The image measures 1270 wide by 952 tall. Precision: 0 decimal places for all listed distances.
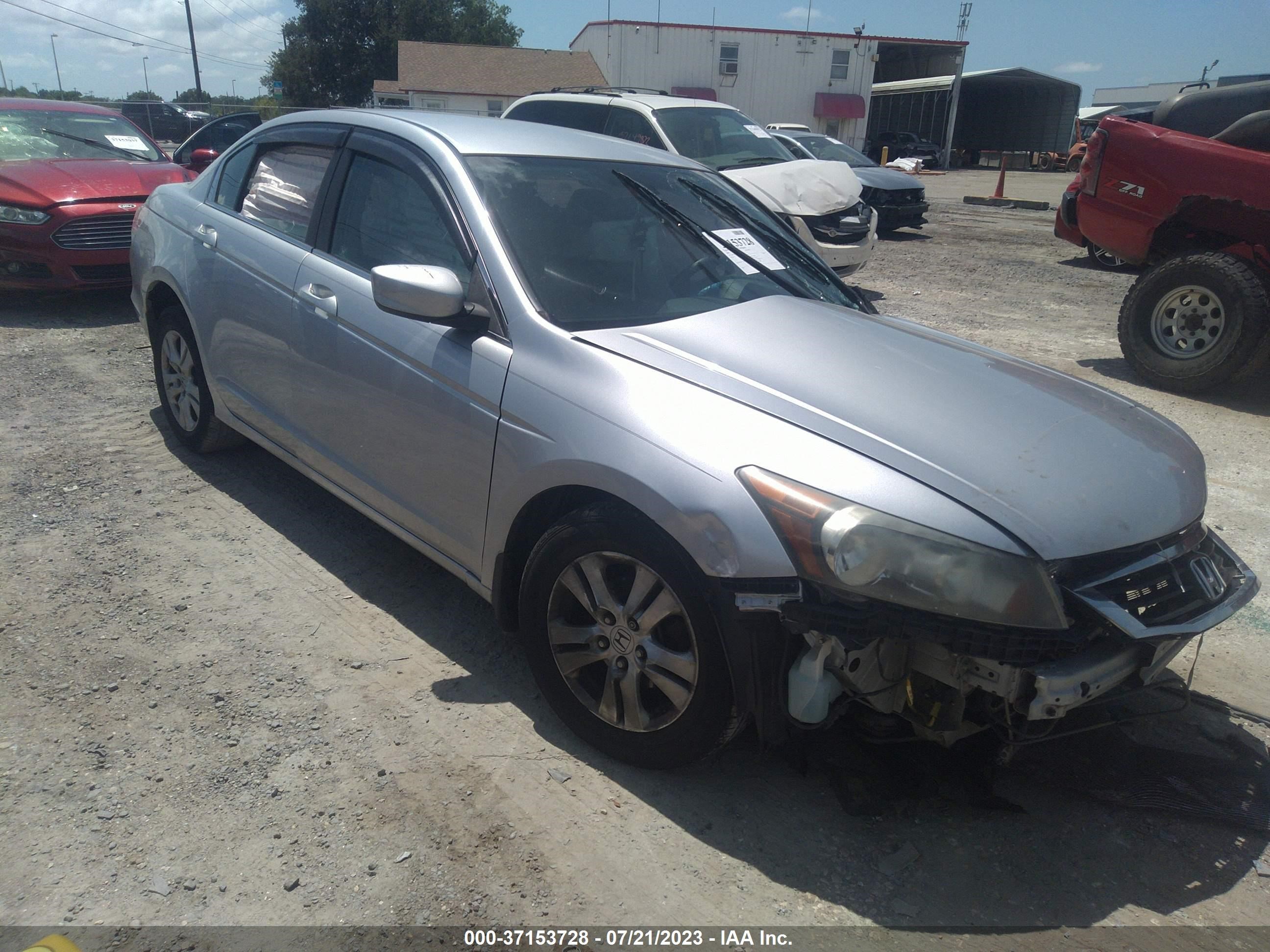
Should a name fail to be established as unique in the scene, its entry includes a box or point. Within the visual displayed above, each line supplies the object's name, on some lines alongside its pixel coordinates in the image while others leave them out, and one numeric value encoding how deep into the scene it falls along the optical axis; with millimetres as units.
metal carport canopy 46656
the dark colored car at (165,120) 29828
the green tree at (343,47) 56375
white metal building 42000
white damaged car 9352
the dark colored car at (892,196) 14281
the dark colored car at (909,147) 39750
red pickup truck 6199
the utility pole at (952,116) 42281
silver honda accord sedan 2186
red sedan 7527
